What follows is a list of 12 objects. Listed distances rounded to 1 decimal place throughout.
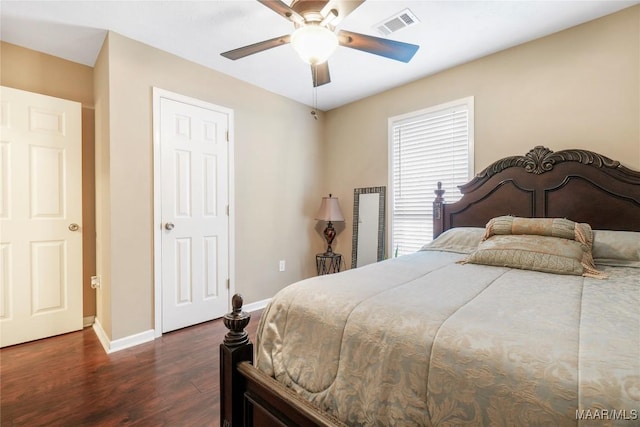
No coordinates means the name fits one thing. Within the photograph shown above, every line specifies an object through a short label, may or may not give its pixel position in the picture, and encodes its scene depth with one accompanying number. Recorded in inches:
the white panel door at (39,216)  93.9
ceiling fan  61.4
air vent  84.3
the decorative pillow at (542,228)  73.1
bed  24.8
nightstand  151.0
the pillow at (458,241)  91.0
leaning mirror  136.9
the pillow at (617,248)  67.6
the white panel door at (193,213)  104.5
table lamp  143.3
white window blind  114.0
